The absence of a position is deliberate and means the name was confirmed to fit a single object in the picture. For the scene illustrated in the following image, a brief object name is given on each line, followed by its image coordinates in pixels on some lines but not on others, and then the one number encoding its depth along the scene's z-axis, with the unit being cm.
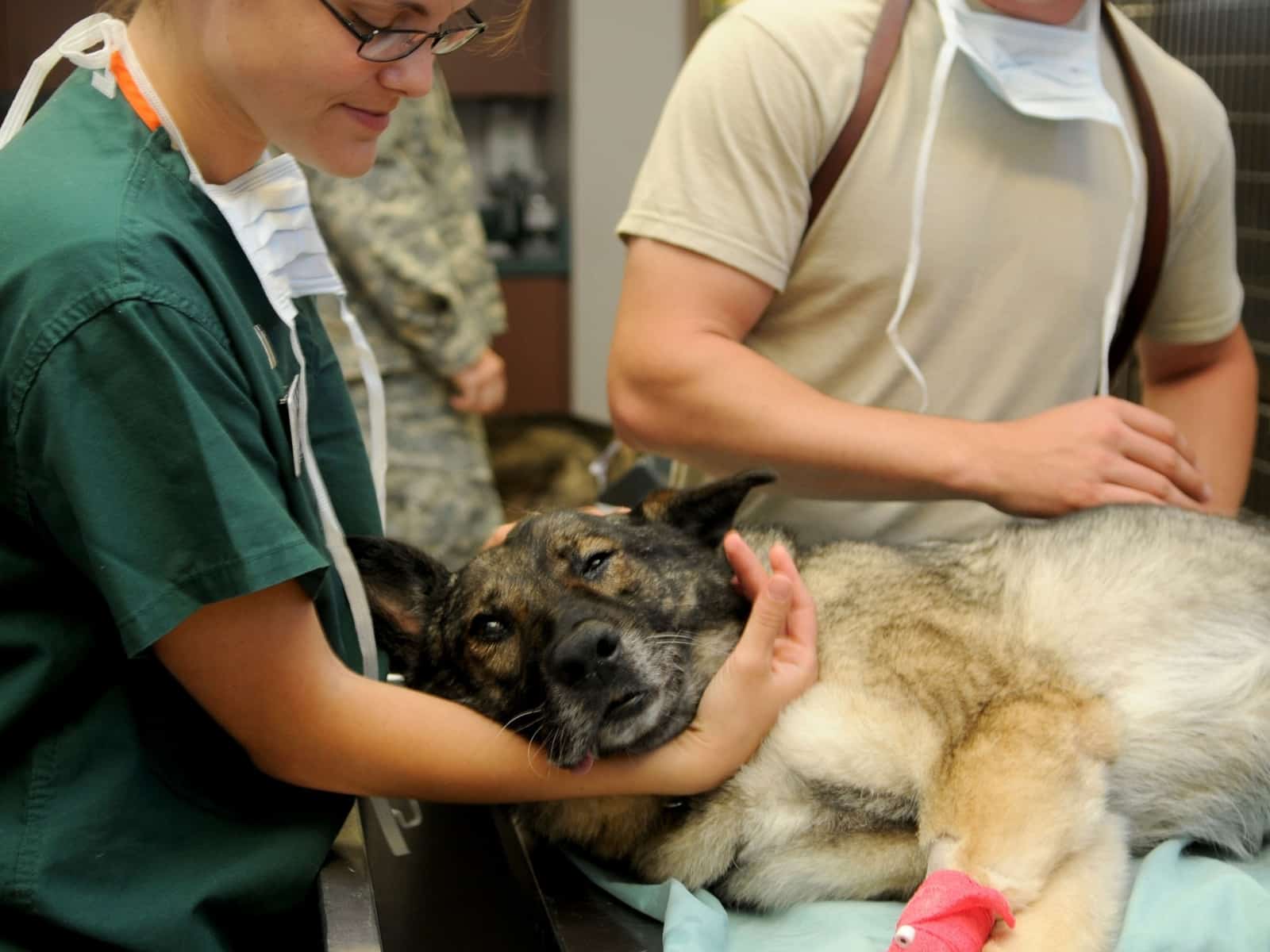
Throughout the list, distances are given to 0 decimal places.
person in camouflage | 304
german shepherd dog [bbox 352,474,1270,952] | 135
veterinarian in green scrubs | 105
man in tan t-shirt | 173
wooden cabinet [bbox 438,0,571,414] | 546
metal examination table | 127
